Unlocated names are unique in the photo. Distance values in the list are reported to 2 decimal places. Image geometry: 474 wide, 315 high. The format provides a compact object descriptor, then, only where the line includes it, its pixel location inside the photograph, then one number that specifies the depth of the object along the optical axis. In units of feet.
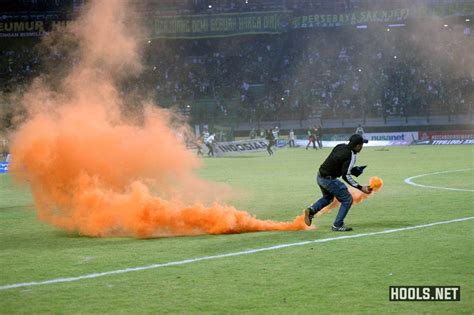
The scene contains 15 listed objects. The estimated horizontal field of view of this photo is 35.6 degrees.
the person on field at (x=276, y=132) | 173.47
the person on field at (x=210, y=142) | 155.22
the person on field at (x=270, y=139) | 156.56
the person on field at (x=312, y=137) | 174.61
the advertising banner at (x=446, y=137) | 171.32
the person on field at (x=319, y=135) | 176.94
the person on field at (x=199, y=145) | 149.19
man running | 44.29
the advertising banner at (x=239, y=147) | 160.25
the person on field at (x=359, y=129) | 162.61
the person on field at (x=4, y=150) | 104.78
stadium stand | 173.88
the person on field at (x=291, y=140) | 189.39
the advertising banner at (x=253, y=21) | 159.21
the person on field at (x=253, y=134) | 179.56
